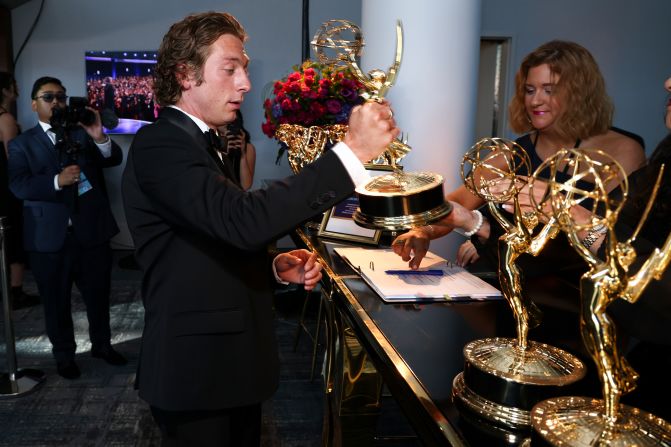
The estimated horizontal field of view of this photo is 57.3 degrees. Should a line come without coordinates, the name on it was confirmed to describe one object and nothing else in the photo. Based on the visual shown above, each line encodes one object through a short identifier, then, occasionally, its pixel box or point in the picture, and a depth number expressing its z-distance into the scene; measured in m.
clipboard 1.67
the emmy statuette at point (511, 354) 0.97
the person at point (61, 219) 3.59
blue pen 1.91
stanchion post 3.44
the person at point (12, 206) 4.56
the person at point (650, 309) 1.07
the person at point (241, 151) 4.76
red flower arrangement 2.88
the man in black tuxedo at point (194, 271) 1.43
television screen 6.81
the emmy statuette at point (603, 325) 0.77
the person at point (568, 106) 2.35
